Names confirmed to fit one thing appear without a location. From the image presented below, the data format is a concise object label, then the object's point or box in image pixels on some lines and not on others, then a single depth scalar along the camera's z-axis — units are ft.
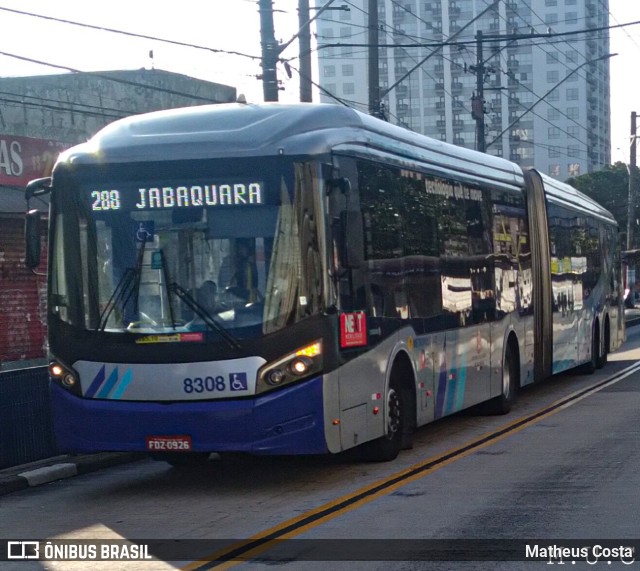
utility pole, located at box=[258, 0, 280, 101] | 64.28
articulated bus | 34.14
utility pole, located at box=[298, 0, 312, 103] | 69.15
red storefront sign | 81.00
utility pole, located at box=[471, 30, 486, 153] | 110.83
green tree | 254.68
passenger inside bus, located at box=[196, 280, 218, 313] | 34.40
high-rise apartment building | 463.01
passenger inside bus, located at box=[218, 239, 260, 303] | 34.17
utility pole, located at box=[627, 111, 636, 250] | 192.65
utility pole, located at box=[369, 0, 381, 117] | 80.23
